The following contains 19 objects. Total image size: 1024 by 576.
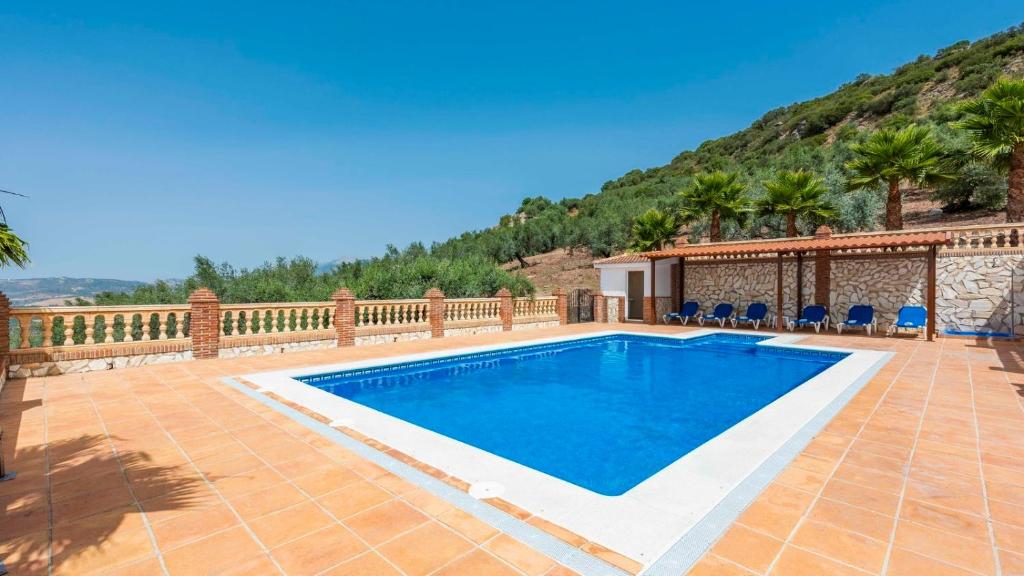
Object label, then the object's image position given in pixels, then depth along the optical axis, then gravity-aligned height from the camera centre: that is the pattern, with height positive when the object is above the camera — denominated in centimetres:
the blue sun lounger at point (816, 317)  1540 -90
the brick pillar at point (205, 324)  1007 -77
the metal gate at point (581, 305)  2045 -68
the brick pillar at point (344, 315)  1232 -69
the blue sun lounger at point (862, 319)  1443 -90
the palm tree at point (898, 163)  1579 +451
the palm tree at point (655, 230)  2239 +294
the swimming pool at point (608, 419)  336 -174
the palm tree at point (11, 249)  324 +31
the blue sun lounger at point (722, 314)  1748 -91
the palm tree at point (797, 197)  1838 +378
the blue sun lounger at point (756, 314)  1682 -87
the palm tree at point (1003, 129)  1318 +480
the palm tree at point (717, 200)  2009 +402
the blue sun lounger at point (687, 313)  1834 -93
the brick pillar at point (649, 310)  1922 -86
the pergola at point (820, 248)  1292 +138
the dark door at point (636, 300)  2197 -48
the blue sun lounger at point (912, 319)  1346 -84
